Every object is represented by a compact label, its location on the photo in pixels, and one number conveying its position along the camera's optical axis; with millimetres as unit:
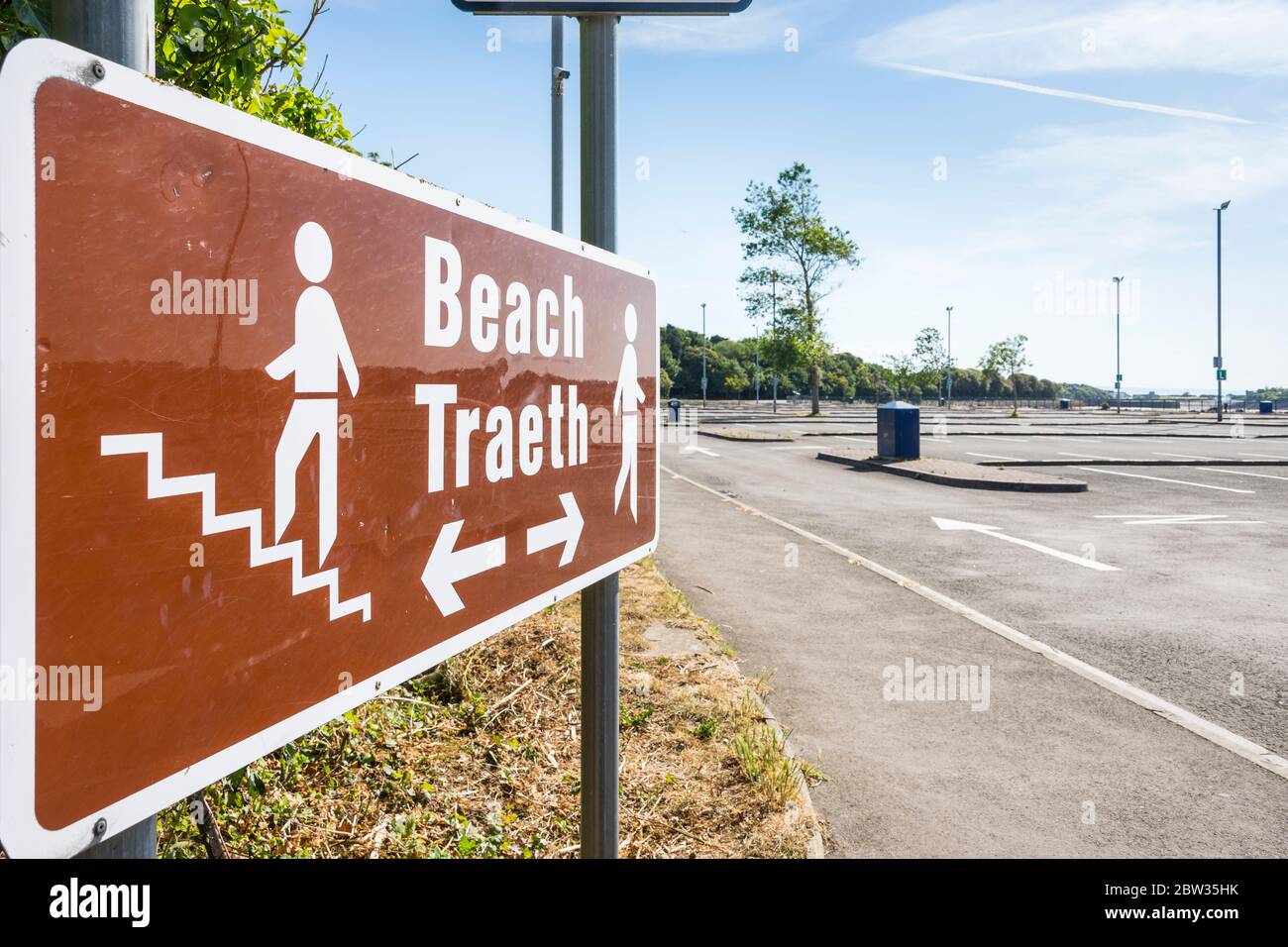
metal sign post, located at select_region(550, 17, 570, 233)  10636
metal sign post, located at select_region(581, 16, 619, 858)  2008
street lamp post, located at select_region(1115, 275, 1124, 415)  68000
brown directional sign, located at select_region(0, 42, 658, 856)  782
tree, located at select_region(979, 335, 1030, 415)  68125
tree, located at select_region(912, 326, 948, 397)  68812
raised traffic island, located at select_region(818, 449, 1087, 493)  15727
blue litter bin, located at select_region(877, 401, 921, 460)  20938
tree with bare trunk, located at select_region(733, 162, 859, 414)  49750
